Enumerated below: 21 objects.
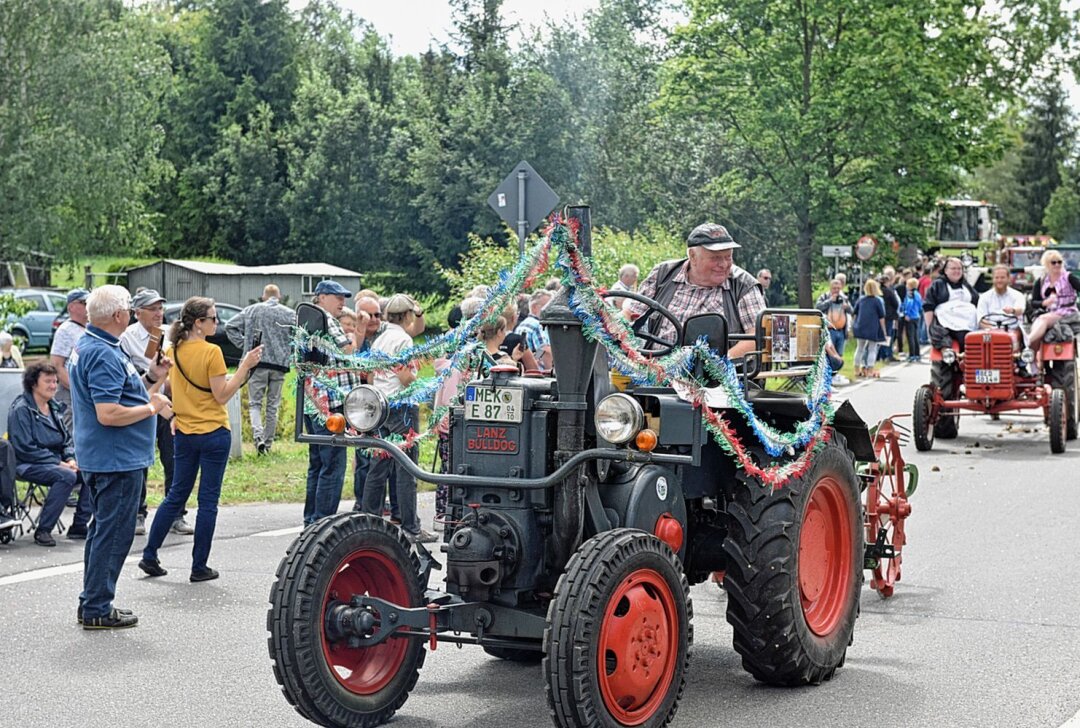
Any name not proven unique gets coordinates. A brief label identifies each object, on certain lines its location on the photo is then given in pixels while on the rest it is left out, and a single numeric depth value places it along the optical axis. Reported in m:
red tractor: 16.80
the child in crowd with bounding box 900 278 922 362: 32.19
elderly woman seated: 11.04
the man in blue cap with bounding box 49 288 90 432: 12.51
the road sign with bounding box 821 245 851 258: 38.09
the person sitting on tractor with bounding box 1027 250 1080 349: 17.06
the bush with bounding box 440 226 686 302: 27.12
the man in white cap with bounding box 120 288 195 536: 11.45
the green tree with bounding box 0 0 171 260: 48.53
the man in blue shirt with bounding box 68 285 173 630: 8.20
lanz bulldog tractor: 5.57
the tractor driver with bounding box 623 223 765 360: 7.36
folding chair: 11.23
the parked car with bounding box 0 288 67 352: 37.16
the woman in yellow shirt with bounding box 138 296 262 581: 9.62
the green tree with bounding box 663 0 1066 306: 40.59
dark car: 33.31
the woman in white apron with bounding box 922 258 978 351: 17.45
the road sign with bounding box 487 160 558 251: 16.98
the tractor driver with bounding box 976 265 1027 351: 17.38
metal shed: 45.91
